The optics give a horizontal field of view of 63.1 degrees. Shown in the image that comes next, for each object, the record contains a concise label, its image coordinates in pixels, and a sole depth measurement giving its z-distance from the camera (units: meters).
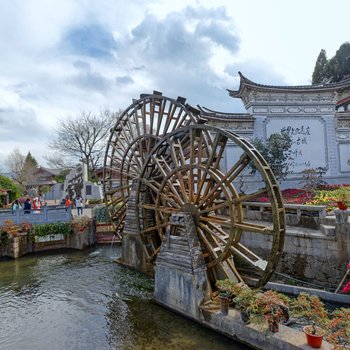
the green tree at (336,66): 27.19
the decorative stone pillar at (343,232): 7.45
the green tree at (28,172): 36.06
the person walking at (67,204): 13.36
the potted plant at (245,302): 4.73
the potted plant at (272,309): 4.41
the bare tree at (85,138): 27.09
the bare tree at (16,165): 39.52
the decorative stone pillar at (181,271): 5.77
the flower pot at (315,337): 3.92
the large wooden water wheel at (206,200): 5.76
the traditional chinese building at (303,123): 16.97
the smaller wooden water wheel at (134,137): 9.90
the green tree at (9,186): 22.15
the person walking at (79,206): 15.53
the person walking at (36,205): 12.68
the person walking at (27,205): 13.16
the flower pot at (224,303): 5.15
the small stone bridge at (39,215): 12.21
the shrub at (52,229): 12.23
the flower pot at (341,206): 7.48
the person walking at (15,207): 12.37
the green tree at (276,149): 15.71
